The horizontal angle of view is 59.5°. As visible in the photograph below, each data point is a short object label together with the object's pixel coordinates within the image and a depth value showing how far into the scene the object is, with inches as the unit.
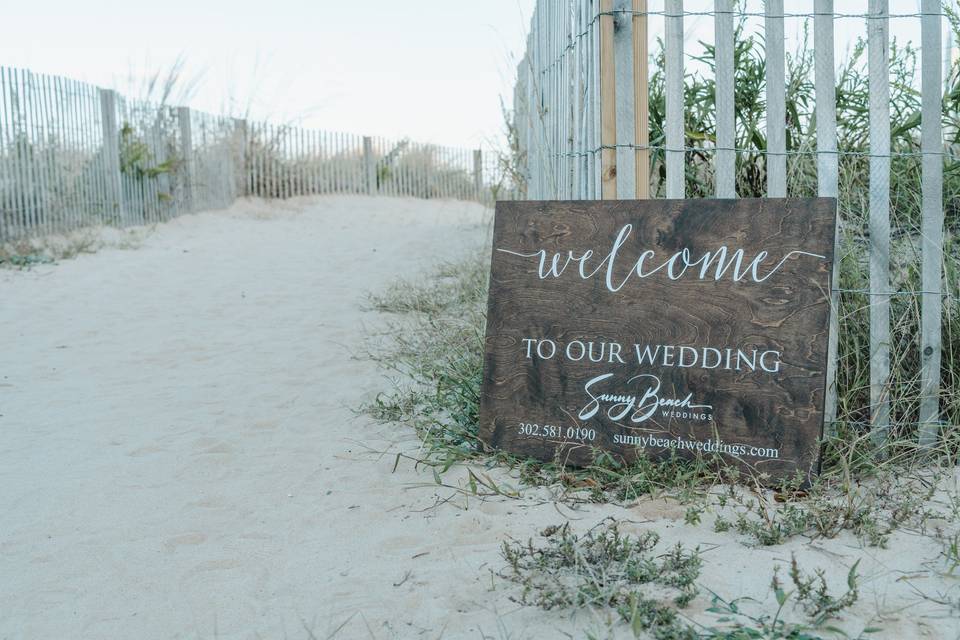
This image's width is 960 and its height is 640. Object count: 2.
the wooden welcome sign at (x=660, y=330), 102.9
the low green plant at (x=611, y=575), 73.8
